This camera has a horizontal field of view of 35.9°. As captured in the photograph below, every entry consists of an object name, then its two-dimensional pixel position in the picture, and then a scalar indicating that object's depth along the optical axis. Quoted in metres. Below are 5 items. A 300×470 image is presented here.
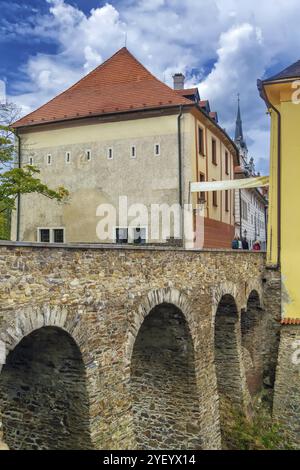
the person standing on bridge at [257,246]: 20.93
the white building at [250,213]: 30.06
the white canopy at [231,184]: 17.30
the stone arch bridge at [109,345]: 6.03
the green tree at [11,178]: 16.44
